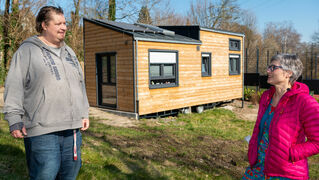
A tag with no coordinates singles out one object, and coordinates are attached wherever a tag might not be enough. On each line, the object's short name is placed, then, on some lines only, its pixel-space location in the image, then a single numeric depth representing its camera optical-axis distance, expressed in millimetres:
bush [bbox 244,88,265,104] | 17619
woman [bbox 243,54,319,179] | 2375
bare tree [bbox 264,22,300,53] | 51031
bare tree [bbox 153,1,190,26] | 30078
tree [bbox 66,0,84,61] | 20844
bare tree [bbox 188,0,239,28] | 31297
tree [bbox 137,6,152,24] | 26517
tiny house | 11102
